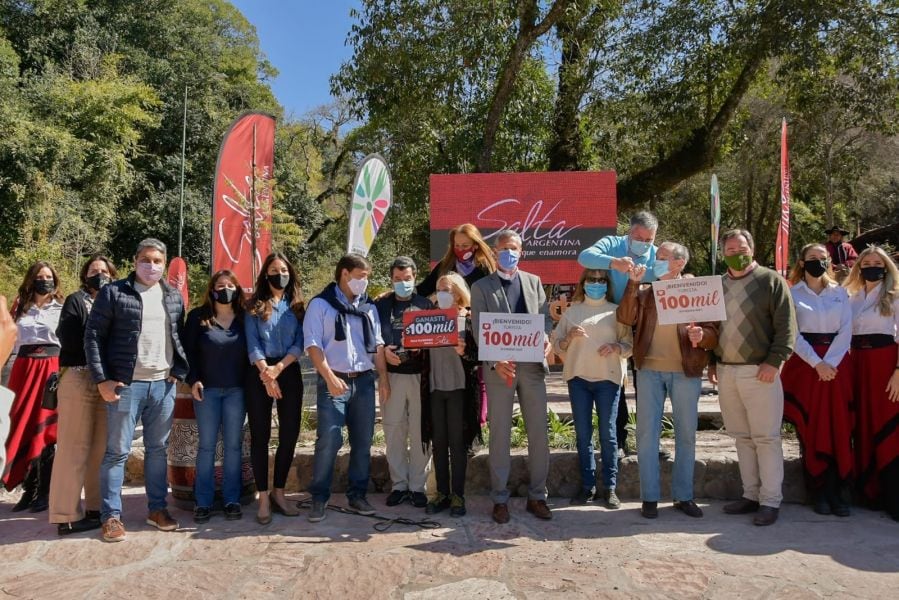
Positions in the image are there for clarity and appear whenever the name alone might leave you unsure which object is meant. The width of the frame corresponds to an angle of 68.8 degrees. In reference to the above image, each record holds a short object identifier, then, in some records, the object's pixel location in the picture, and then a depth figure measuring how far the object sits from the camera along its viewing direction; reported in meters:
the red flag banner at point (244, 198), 5.96
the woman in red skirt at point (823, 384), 4.61
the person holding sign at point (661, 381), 4.57
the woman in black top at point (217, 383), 4.53
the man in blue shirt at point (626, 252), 4.77
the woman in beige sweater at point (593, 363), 4.69
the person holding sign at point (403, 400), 4.86
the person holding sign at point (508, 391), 4.55
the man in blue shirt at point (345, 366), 4.62
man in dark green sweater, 4.37
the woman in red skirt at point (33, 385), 4.95
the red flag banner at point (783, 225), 8.77
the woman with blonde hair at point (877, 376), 4.56
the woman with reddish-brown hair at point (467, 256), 4.99
